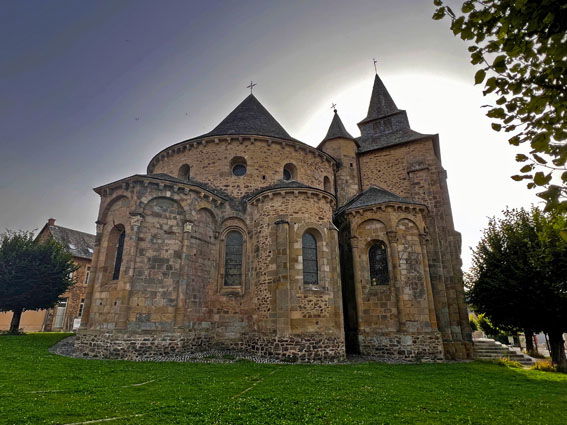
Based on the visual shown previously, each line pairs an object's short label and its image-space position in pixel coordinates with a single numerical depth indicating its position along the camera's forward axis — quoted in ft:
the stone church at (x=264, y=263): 44.60
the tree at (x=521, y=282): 48.91
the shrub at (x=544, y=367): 49.51
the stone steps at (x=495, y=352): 56.90
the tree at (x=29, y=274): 65.82
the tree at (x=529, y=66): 9.99
